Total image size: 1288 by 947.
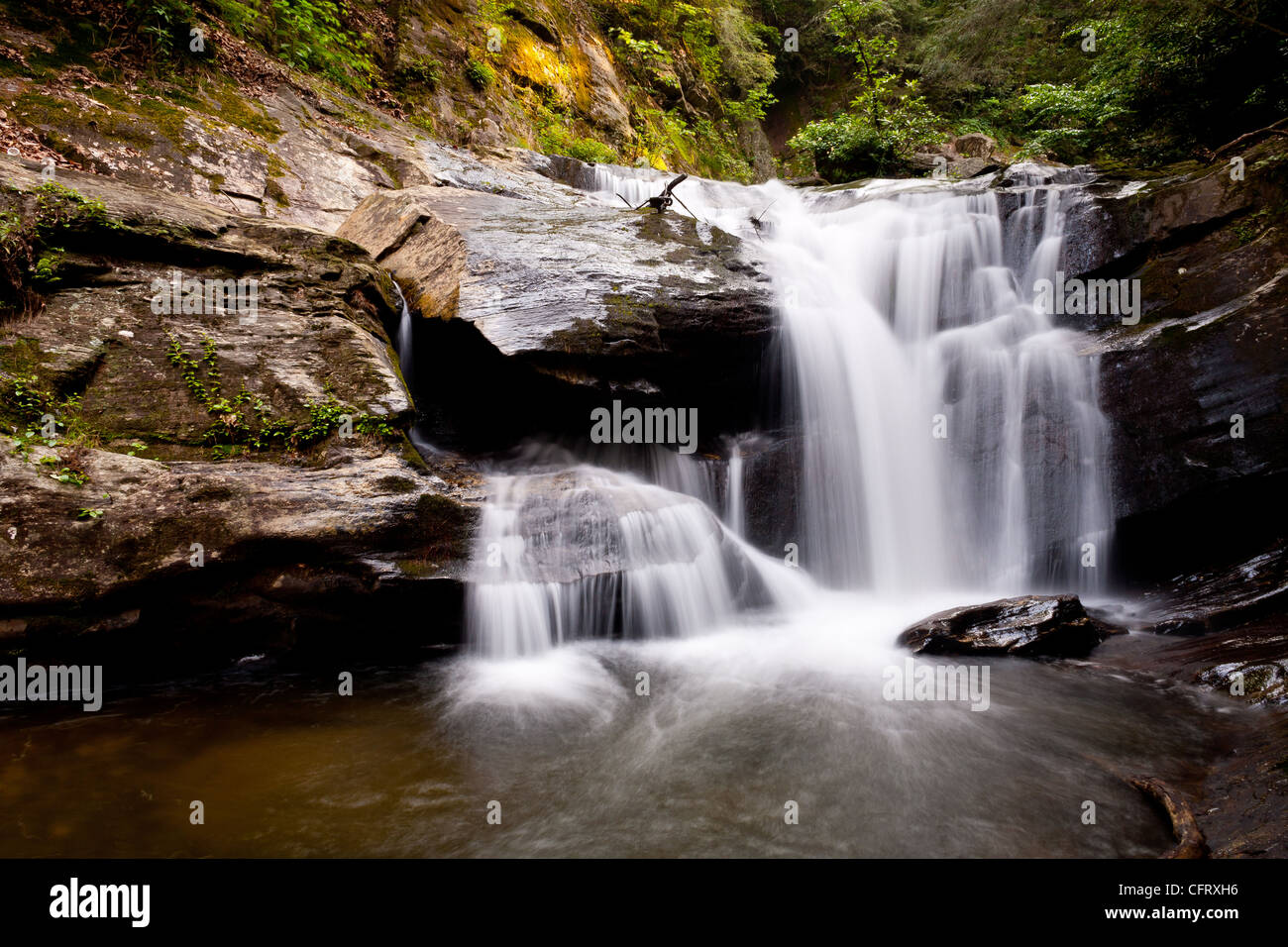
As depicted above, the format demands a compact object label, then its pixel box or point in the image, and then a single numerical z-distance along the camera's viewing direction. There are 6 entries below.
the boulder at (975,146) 17.25
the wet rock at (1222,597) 5.37
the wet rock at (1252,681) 3.93
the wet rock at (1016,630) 5.14
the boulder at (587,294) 6.08
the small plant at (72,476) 3.91
